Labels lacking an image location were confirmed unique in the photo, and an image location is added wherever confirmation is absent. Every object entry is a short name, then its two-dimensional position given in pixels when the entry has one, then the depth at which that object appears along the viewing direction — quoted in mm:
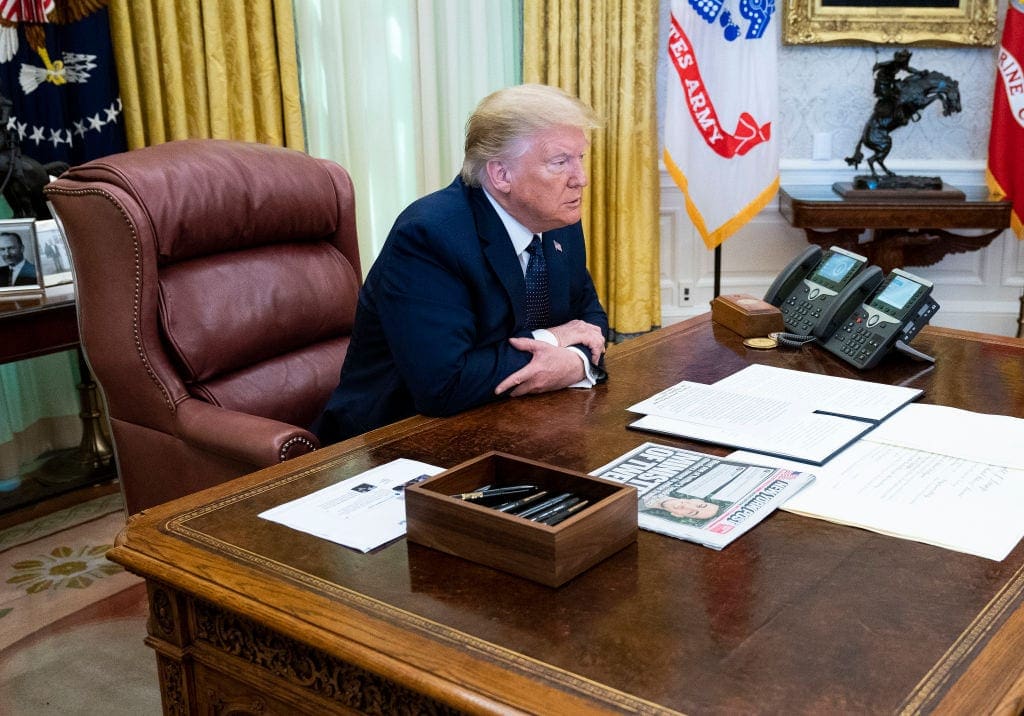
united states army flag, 4301
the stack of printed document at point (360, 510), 1320
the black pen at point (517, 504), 1284
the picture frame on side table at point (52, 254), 3084
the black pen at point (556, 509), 1252
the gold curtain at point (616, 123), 4512
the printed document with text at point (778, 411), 1620
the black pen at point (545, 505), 1262
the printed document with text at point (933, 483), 1284
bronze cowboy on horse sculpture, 4270
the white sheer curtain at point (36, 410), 3598
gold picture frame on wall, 4629
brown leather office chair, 2143
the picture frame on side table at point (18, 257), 2973
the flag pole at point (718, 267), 4645
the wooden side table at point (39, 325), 2797
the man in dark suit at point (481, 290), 1908
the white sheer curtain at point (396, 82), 4207
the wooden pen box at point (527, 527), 1151
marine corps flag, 4418
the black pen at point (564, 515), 1238
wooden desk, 963
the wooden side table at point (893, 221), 4254
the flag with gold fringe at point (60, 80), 3322
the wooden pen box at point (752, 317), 2346
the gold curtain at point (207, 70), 3629
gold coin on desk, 2267
